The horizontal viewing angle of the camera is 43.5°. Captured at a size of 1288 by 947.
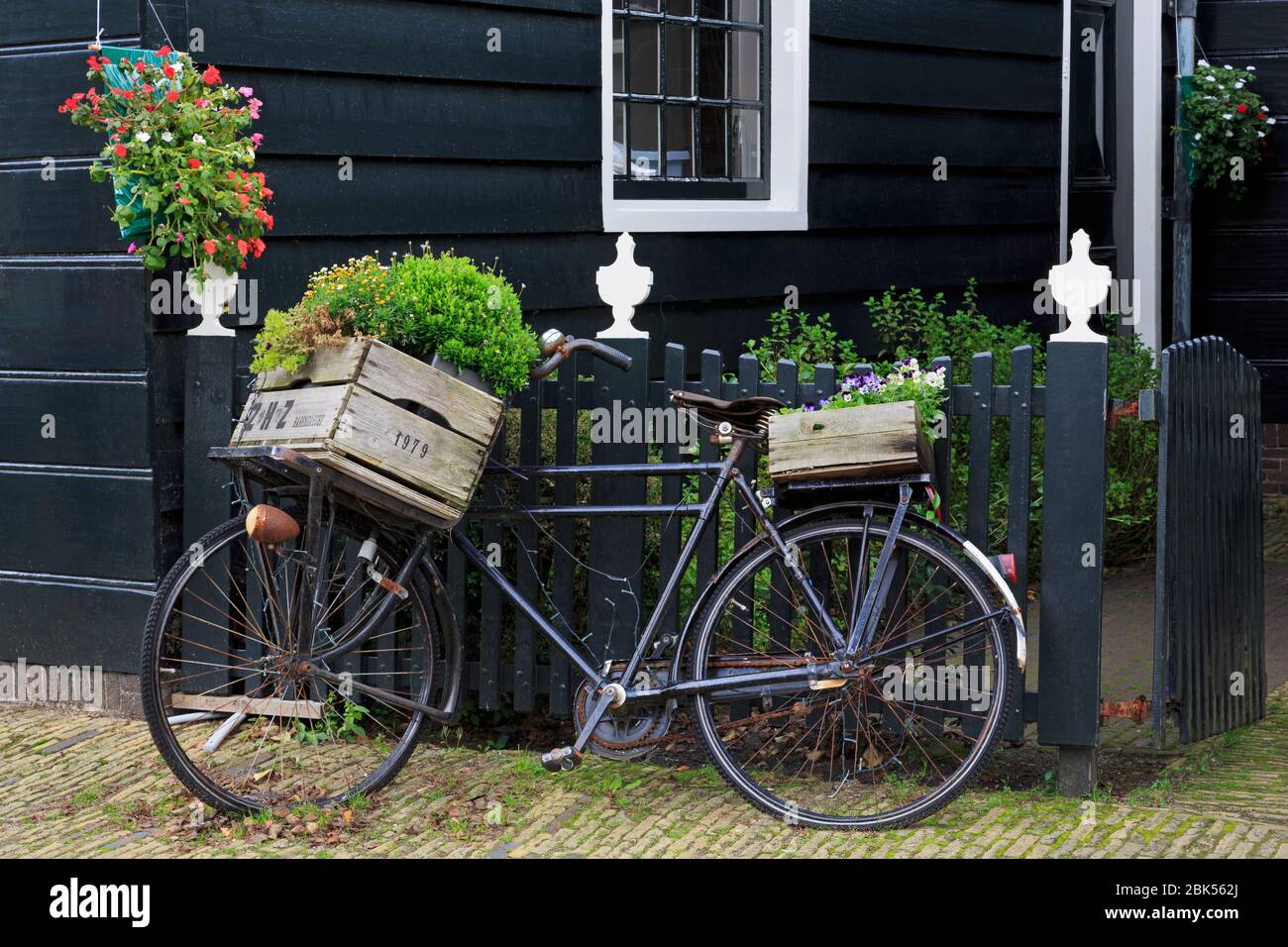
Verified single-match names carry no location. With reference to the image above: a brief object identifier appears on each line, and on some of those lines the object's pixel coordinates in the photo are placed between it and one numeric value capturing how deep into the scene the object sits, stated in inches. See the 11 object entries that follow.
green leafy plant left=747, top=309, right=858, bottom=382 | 261.9
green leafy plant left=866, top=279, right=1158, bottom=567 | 302.8
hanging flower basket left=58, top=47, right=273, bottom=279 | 184.1
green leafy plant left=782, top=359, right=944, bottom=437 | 175.0
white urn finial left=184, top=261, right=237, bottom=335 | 196.5
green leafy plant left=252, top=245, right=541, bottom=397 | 168.7
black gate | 182.4
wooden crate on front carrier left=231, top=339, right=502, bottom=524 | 160.1
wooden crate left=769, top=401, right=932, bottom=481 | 164.7
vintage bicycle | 167.2
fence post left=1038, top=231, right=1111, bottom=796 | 173.6
